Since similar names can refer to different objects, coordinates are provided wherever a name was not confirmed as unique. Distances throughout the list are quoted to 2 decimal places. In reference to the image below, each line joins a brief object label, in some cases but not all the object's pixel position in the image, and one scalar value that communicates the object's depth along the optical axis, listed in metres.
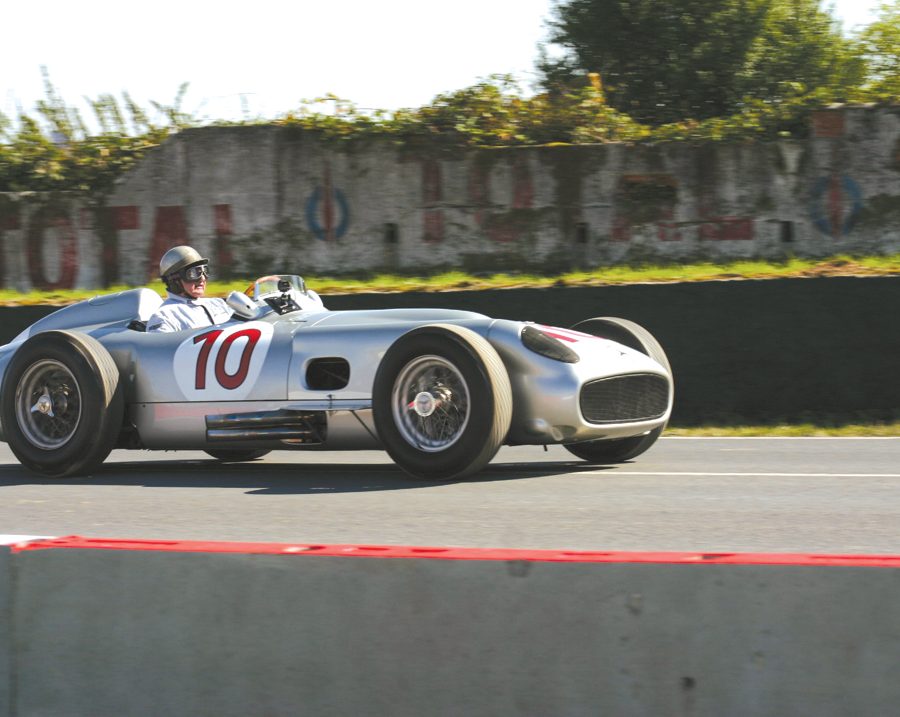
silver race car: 13.16
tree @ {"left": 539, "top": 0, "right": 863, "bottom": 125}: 58.56
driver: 15.87
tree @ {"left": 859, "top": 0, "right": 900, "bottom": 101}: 50.37
